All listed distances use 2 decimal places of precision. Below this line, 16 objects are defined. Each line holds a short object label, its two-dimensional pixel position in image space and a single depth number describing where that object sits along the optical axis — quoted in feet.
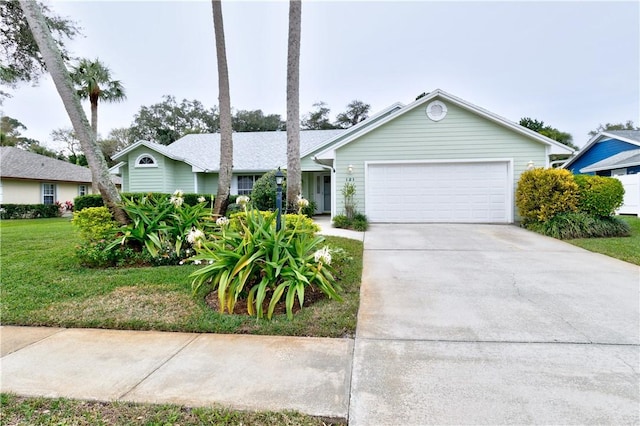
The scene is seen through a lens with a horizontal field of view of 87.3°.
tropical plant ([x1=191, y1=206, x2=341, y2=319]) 12.50
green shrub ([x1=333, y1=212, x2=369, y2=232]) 34.86
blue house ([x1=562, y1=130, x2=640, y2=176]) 54.85
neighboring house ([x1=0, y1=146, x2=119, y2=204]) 60.49
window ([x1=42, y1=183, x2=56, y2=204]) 67.77
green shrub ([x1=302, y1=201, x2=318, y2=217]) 44.46
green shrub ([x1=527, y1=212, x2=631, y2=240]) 28.14
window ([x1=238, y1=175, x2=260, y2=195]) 58.29
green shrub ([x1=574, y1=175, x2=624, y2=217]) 28.71
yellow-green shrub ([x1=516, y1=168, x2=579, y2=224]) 29.48
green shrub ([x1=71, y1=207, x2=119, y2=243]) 19.63
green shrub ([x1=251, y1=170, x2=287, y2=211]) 42.96
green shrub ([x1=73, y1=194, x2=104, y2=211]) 47.50
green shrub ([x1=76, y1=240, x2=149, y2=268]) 19.07
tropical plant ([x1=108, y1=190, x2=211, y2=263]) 19.88
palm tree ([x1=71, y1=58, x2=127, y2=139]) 53.98
